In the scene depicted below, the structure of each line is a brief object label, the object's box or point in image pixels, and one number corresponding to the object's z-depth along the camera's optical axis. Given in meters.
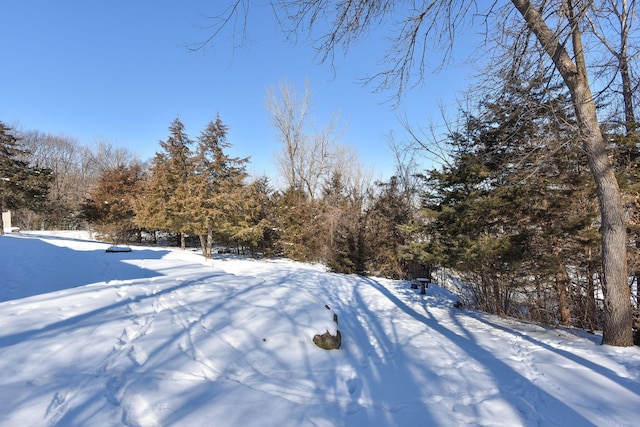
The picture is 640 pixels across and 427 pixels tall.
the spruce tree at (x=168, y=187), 16.03
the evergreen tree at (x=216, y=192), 14.50
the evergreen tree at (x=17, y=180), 16.55
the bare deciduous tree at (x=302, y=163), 23.92
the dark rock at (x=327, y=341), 4.14
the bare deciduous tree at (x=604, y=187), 4.19
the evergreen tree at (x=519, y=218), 5.68
